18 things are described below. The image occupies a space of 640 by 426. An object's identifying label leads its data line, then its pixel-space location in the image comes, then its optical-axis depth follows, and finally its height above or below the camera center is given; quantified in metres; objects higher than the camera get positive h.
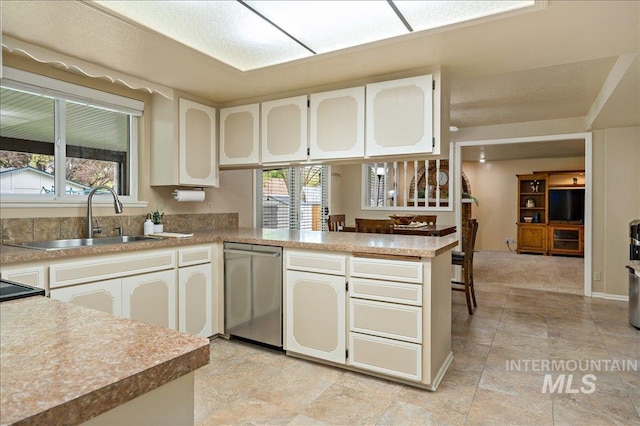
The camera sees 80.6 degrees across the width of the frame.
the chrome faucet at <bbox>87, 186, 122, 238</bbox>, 2.83 +0.02
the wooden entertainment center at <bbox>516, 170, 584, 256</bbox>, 8.95 -0.09
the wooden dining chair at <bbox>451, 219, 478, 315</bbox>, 4.04 -0.58
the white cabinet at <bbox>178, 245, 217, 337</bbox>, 2.94 -0.65
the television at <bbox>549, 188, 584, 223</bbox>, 8.92 +0.13
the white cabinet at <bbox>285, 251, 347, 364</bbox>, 2.63 -0.71
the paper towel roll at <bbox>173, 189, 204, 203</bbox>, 3.41 +0.14
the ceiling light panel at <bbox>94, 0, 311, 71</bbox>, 2.09 +1.13
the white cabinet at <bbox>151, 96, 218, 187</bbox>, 3.28 +0.59
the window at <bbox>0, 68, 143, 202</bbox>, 2.61 +0.55
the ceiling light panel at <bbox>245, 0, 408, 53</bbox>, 2.08 +1.12
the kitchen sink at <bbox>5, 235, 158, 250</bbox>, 2.51 -0.23
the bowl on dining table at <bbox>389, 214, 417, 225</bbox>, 4.81 -0.13
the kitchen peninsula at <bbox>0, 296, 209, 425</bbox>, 0.56 -0.27
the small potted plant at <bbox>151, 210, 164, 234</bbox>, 3.28 -0.10
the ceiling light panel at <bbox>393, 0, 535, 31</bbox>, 2.01 +1.10
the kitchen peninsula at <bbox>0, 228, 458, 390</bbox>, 2.33 -0.58
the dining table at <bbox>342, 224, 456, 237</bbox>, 4.30 -0.24
